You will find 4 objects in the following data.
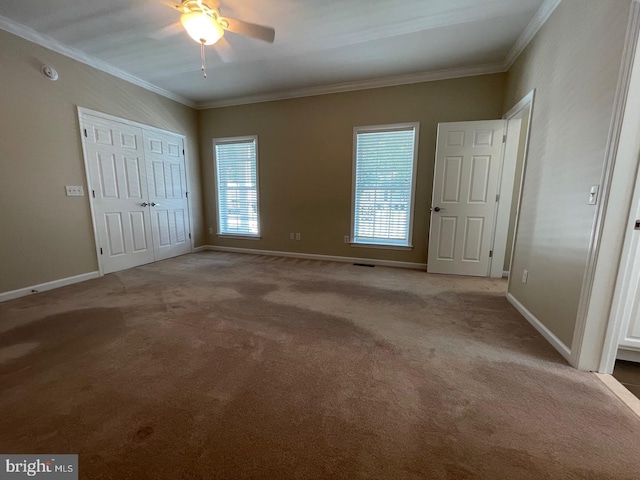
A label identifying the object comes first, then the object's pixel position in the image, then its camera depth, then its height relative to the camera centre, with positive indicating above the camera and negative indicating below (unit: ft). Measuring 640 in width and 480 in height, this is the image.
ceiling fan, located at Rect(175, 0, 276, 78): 6.63 +4.76
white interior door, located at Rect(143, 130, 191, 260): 13.87 +0.15
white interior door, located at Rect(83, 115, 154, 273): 11.41 +0.16
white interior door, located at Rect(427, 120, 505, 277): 11.18 +0.16
